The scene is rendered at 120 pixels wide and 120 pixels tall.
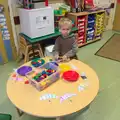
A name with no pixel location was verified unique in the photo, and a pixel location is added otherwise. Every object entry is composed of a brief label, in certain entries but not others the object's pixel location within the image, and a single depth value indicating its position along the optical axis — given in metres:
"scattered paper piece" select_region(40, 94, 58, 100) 1.13
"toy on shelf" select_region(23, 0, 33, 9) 2.13
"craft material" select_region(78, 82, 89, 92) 1.22
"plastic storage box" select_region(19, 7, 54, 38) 2.14
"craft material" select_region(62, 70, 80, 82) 1.31
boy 1.74
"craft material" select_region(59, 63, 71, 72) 1.47
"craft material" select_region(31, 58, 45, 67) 1.52
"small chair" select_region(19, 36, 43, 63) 2.34
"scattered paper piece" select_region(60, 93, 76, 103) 1.12
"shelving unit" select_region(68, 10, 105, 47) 2.98
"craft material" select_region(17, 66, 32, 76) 1.39
